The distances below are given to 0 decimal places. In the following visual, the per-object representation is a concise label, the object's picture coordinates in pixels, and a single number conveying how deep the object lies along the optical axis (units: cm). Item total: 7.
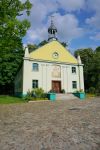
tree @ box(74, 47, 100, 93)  2010
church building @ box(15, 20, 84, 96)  1654
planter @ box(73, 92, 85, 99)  1589
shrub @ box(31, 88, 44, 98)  1511
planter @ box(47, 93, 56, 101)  1474
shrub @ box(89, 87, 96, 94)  1923
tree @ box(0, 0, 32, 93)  815
